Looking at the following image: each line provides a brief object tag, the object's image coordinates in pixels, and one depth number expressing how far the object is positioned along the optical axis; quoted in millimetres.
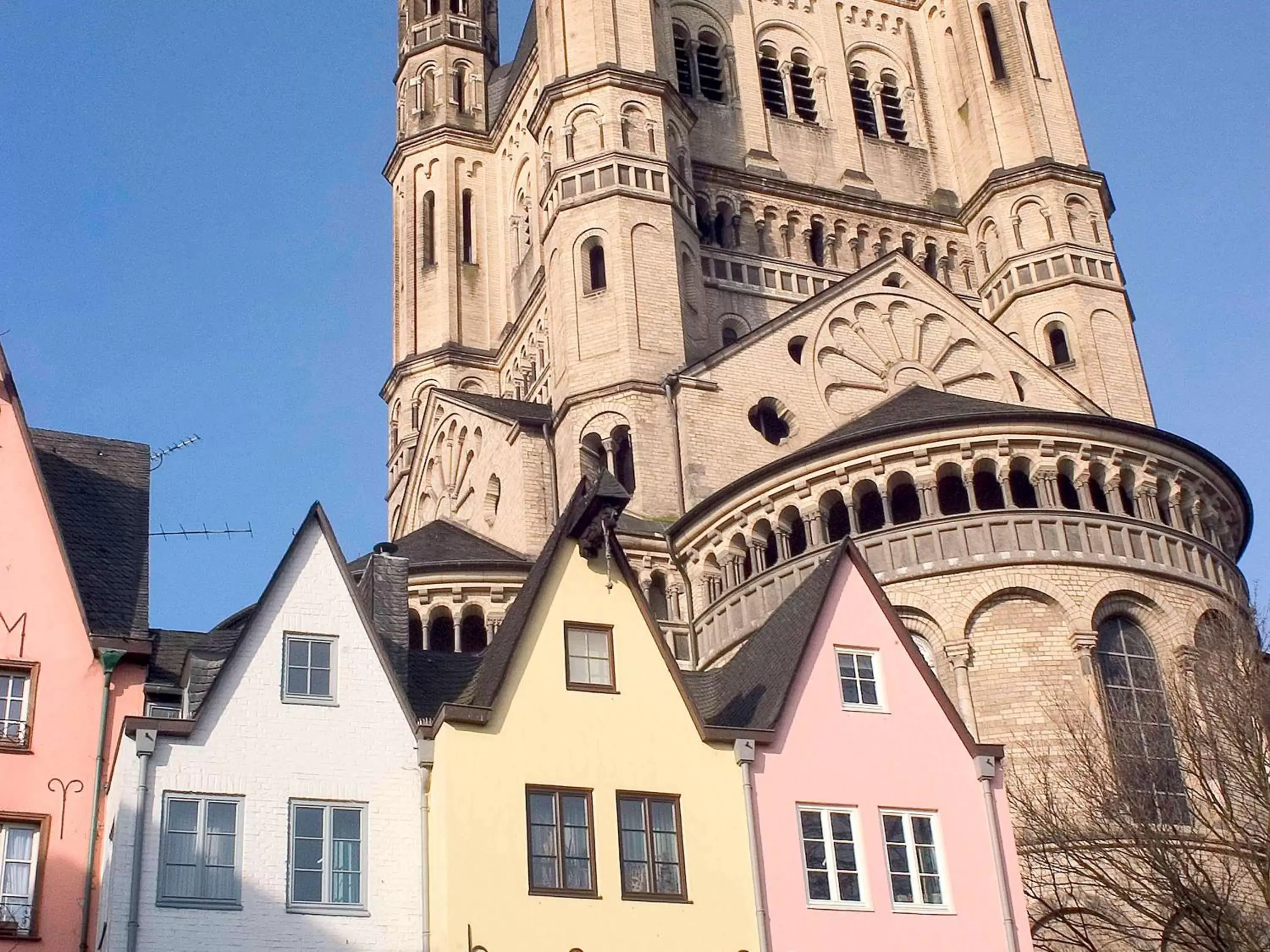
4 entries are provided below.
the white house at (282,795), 19172
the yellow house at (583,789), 20125
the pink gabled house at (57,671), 20375
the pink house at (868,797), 21453
